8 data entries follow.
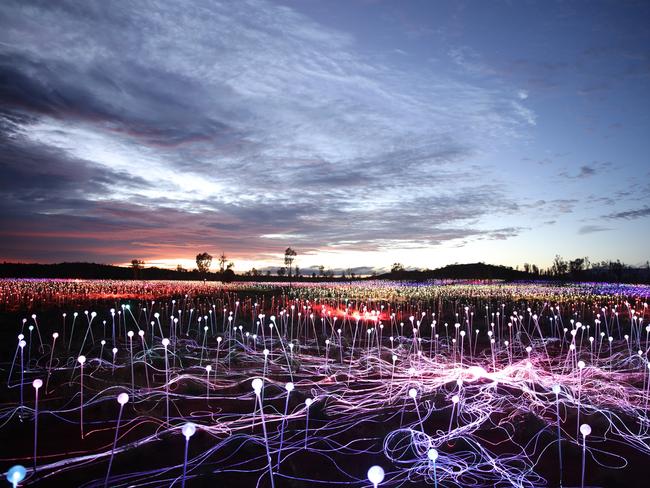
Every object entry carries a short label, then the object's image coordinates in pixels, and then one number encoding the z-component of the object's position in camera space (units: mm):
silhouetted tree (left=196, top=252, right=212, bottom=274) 57781
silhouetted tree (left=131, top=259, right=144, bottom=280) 44175
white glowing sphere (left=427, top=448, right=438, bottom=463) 2924
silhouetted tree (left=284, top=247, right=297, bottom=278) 51288
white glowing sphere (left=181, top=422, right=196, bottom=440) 3016
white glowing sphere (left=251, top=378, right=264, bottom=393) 3464
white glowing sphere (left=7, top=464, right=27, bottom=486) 2367
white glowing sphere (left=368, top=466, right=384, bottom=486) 2422
